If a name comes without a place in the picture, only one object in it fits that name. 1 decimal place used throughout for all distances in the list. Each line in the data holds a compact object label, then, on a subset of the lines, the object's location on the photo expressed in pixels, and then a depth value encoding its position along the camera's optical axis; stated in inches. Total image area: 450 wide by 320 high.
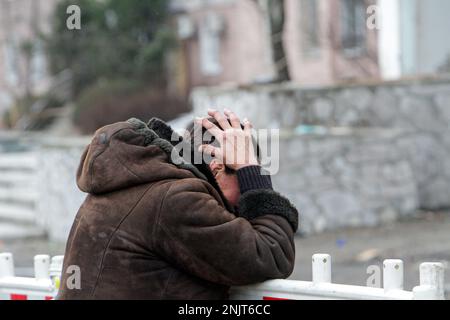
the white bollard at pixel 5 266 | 277.1
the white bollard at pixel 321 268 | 212.2
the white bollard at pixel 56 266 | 264.1
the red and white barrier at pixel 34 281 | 264.7
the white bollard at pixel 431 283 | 190.2
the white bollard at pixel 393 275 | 200.2
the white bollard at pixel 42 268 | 269.7
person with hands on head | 195.8
